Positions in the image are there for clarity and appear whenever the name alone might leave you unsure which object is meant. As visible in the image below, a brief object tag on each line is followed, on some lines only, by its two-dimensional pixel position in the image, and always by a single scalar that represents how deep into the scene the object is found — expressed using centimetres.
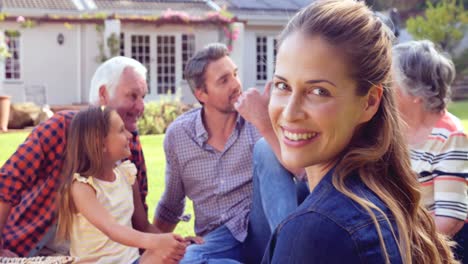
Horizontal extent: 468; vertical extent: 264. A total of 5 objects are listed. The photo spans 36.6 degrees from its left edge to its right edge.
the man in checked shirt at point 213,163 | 396
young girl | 333
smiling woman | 166
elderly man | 346
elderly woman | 331
